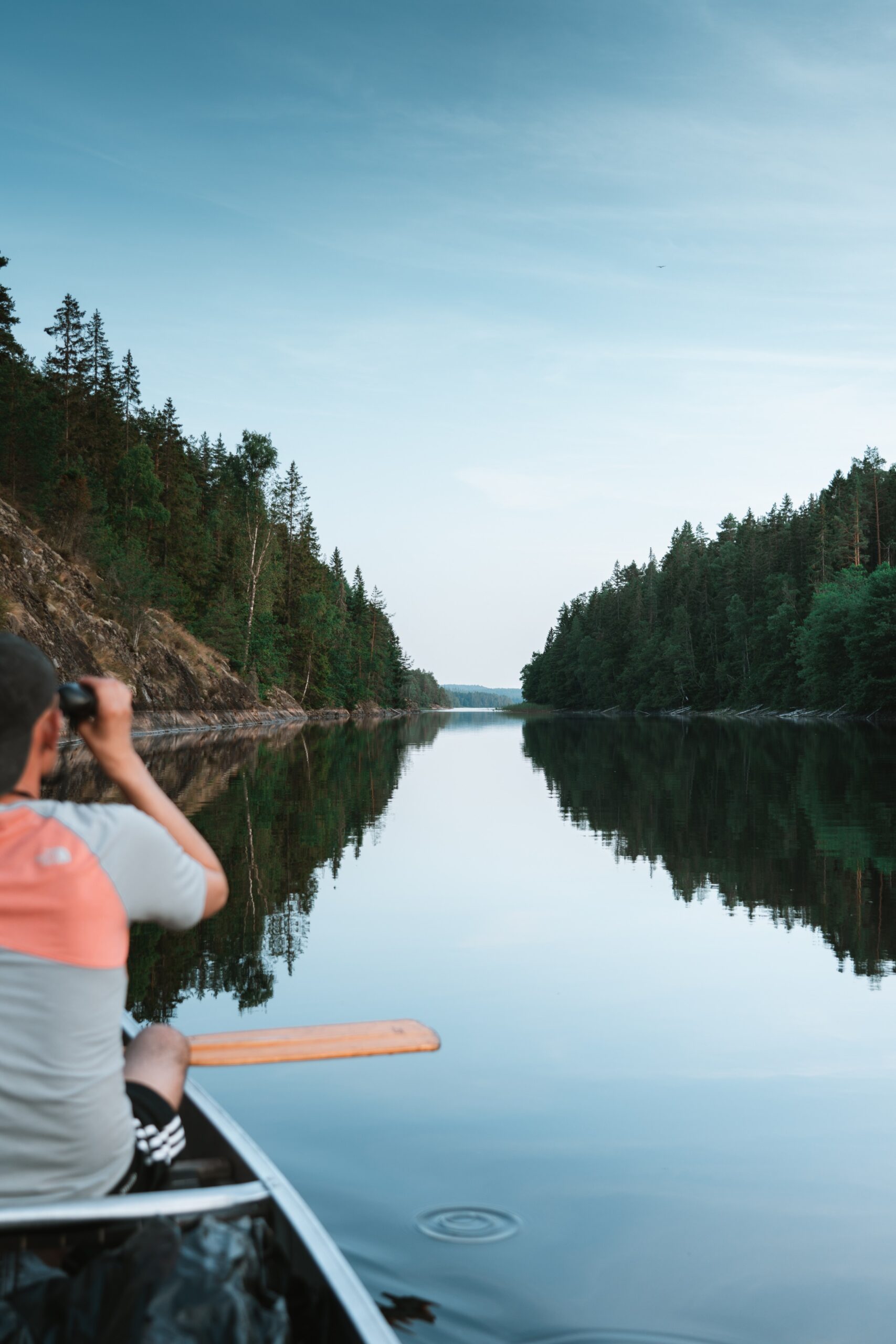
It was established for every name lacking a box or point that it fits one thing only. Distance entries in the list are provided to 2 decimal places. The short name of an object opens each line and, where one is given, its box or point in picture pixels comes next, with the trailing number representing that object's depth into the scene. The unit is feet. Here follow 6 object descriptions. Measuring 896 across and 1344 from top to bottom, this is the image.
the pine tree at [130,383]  240.73
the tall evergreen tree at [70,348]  218.79
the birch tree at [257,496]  222.89
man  7.89
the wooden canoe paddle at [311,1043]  13.64
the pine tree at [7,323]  155.43
